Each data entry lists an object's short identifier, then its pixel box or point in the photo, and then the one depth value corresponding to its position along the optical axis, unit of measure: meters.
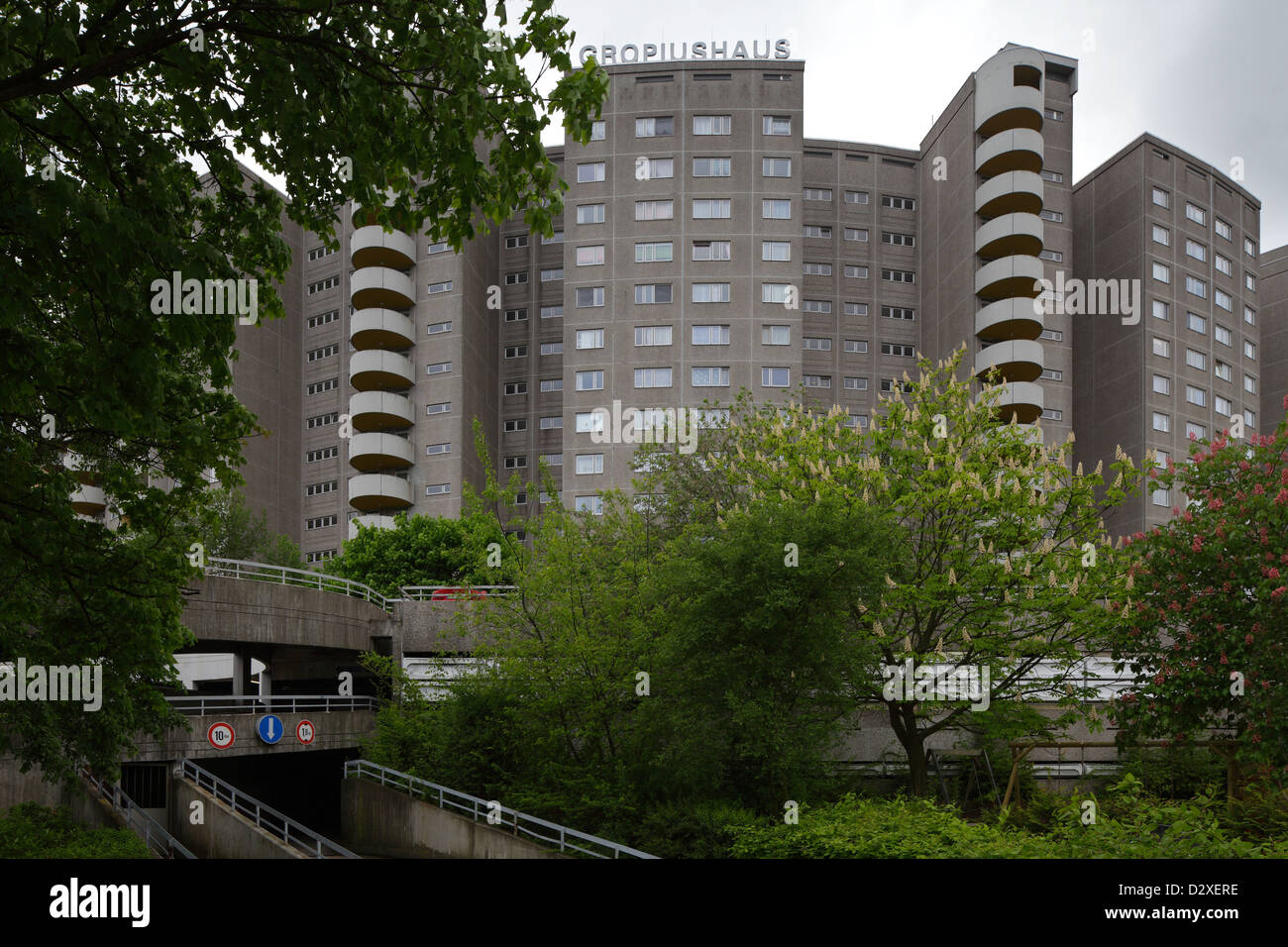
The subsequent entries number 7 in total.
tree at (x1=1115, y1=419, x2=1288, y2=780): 16.77
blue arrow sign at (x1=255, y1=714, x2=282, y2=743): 25.09
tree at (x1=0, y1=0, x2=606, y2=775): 7.57
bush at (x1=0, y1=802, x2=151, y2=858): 15.09
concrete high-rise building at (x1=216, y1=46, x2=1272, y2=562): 56.69
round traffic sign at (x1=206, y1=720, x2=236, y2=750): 23.50
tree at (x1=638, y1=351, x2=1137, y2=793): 20.48
